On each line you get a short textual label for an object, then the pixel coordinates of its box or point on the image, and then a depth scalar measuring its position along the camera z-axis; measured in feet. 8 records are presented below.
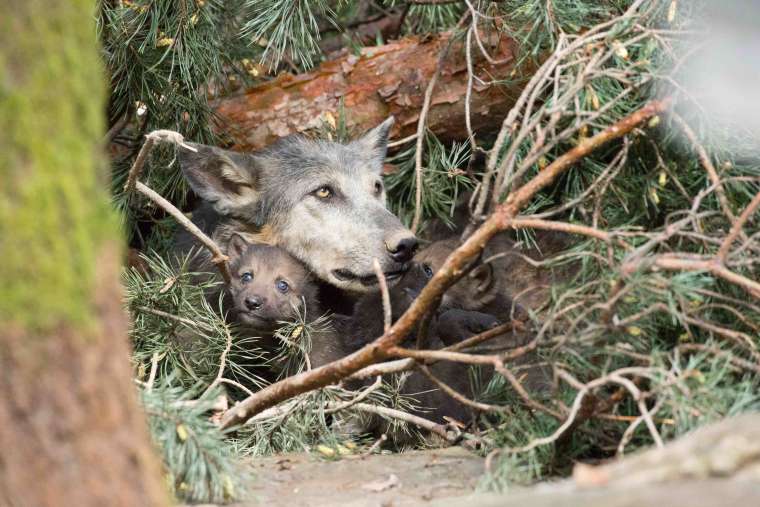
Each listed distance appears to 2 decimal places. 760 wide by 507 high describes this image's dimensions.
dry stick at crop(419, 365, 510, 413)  26.89
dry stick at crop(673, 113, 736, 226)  26.40
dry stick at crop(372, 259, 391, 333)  26.34
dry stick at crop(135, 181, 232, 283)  33.42
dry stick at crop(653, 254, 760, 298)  23.58
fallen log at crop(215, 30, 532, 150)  42.63
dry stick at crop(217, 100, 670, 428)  25.20
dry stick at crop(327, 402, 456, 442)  31.73
